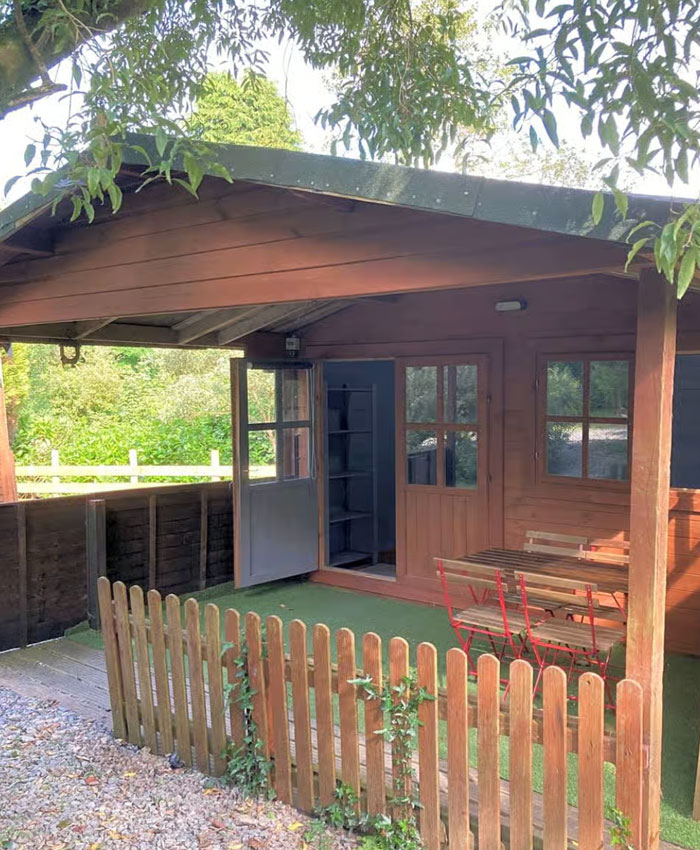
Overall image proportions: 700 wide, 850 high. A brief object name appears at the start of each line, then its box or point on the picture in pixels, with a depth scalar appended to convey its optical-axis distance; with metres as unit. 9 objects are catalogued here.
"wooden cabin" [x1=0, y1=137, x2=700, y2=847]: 2.66
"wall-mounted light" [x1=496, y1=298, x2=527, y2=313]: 5.53
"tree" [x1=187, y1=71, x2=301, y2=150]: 17.41
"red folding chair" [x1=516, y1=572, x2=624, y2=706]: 3.81
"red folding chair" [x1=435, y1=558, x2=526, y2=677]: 4.07
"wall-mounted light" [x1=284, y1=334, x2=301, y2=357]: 7.04
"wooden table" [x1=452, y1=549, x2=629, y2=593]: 4.04
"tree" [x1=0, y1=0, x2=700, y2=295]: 2.58
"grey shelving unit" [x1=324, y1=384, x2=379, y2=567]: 7.51
